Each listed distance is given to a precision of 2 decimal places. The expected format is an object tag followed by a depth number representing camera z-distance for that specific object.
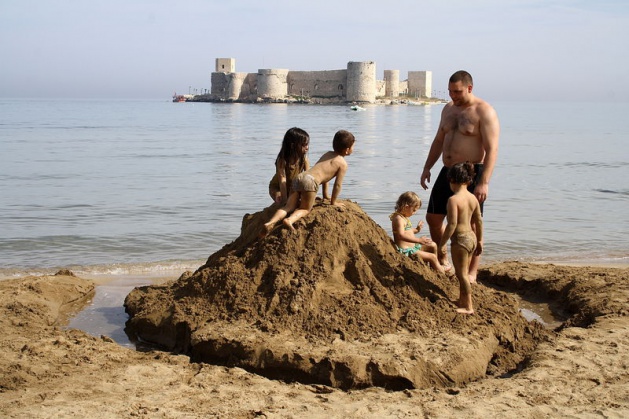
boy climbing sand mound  5.28
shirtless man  5.44
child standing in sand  4.84
